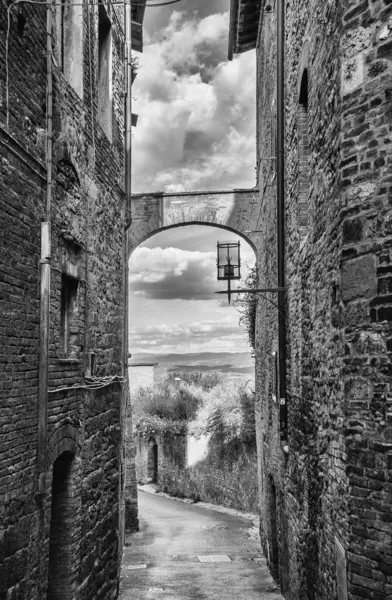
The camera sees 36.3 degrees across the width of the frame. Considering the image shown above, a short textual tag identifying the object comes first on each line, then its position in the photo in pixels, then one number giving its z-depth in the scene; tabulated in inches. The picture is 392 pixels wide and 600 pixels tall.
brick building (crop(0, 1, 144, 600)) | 213.3
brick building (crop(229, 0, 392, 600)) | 160.6
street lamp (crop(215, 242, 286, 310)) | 448.1
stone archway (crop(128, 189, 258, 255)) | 626.8
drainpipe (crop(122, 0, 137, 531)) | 403.2
